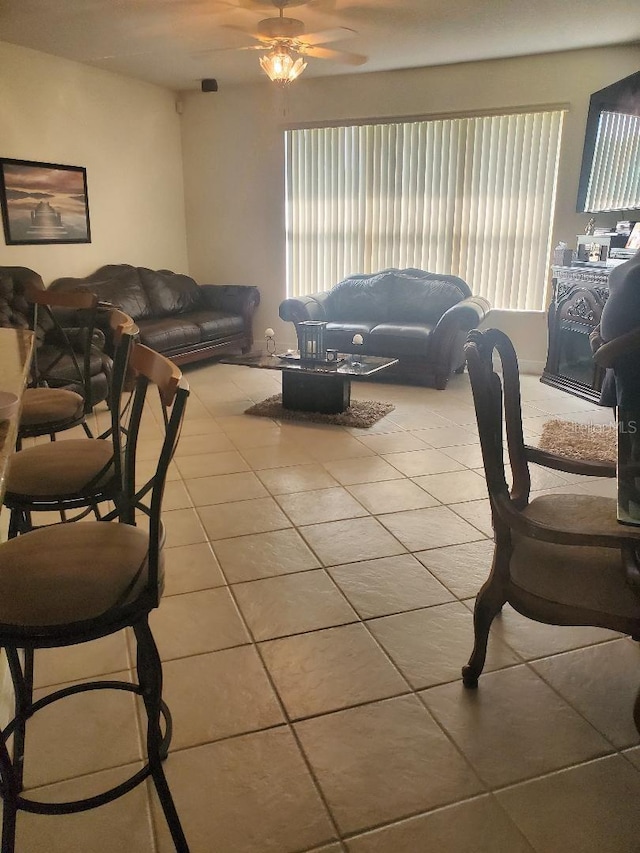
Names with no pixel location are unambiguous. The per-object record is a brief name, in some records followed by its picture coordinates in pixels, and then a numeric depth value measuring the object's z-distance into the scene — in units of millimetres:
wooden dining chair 1529
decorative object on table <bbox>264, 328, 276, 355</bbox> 5035
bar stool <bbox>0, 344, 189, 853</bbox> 1175
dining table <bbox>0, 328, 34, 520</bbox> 1223
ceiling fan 4004
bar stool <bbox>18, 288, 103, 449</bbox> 2338
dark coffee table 4535
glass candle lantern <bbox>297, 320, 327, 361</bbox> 4668
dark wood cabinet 4992
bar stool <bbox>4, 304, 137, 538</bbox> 1717
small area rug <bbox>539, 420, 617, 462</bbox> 3859
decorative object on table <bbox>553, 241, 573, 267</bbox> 5367
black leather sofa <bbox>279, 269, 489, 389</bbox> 5465
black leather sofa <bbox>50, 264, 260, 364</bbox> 5770
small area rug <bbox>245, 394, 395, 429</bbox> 4512
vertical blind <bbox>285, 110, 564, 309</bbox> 5969
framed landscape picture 5254
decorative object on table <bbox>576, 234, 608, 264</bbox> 5098
